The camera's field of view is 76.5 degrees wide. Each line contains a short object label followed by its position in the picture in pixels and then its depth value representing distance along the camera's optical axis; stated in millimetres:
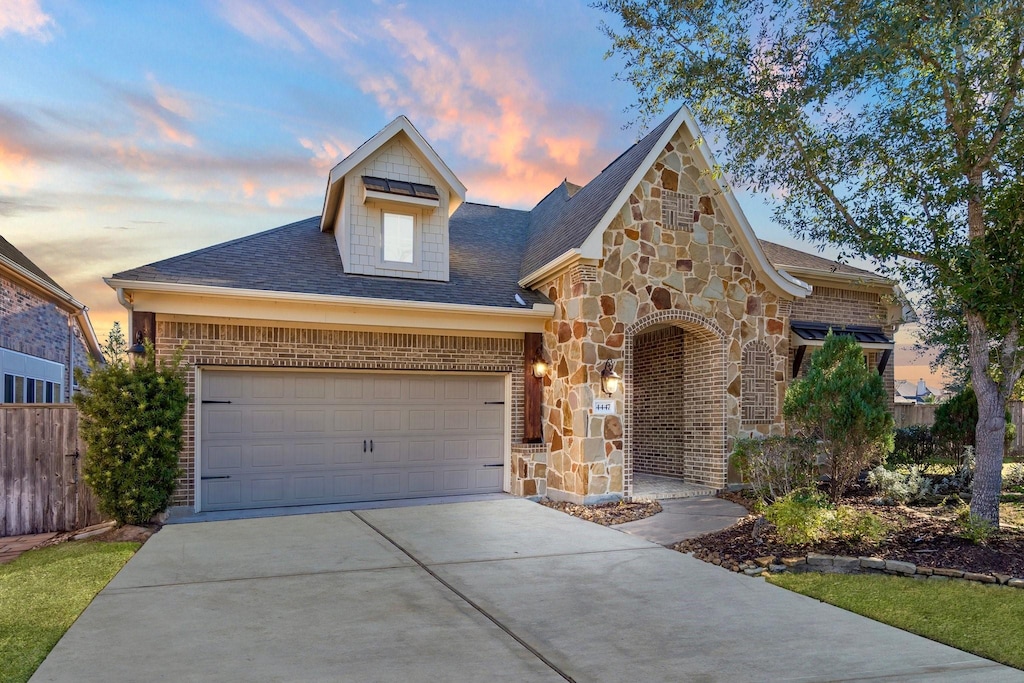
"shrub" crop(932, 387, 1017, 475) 11438
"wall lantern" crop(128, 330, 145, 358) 9148
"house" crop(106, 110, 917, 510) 9992
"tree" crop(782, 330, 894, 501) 8812
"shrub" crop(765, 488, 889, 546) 7070
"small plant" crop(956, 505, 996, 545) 6891
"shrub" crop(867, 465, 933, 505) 9430
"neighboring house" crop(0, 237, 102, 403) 12703
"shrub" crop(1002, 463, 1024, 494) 10978
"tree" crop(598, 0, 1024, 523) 7203
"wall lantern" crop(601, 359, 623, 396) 10375
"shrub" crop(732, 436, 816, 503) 8992
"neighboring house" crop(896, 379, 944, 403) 46281
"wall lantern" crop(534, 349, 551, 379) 11391
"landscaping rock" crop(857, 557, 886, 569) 6395
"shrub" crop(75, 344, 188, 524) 8297
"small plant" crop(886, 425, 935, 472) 12258
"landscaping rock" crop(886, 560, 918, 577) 6254
